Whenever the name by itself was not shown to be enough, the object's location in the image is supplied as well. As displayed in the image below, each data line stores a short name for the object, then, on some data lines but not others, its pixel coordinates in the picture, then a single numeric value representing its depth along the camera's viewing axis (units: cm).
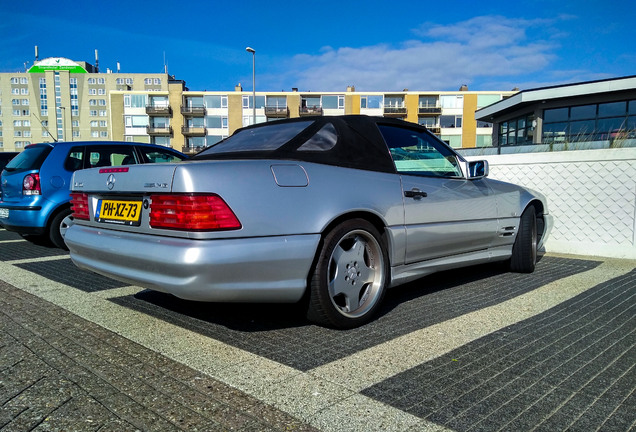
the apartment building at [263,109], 6506
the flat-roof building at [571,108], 1931
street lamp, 3356
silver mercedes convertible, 243
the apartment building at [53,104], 9394
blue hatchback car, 602
